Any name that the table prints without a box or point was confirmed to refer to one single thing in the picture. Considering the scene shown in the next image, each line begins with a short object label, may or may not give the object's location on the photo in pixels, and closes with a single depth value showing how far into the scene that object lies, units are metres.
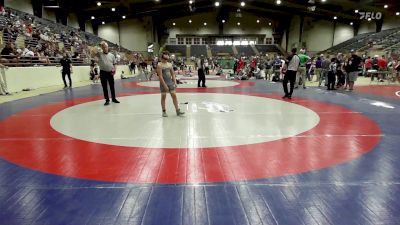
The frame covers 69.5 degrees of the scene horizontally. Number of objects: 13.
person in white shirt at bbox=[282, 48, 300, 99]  9.16
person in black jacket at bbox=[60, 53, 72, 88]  13.23
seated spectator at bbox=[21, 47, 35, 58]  14.10
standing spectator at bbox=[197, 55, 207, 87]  13.11
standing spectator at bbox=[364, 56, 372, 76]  20.43
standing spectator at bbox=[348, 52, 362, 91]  11.68
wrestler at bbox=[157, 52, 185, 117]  6.34
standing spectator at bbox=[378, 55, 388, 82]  17.72
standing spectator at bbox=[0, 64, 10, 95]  10.76
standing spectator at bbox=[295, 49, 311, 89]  11.46
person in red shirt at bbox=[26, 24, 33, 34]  19.17
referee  7.95
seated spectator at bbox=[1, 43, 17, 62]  12.25
